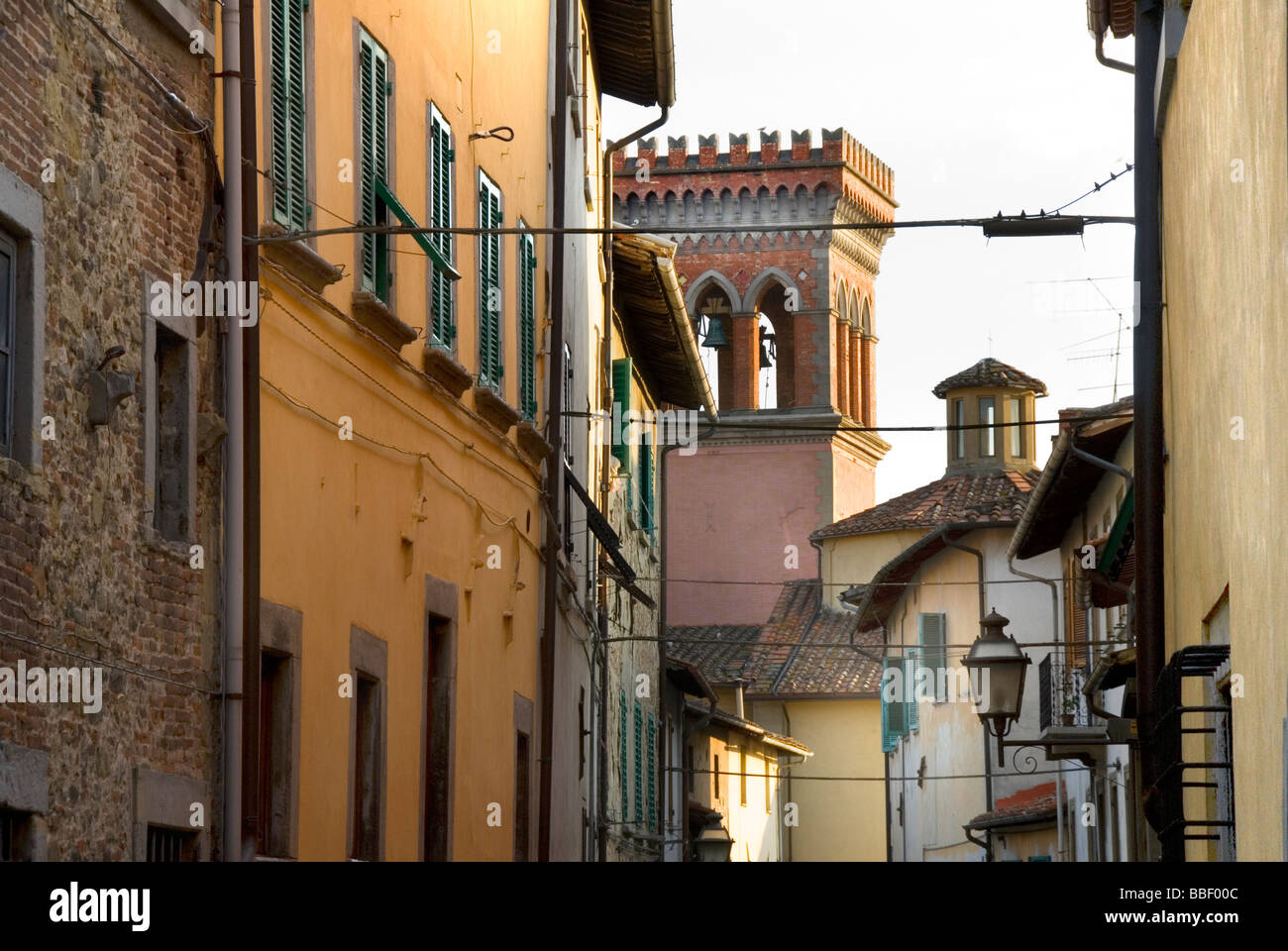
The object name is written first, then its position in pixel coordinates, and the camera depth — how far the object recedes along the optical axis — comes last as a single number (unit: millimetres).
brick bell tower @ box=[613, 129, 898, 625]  60812
